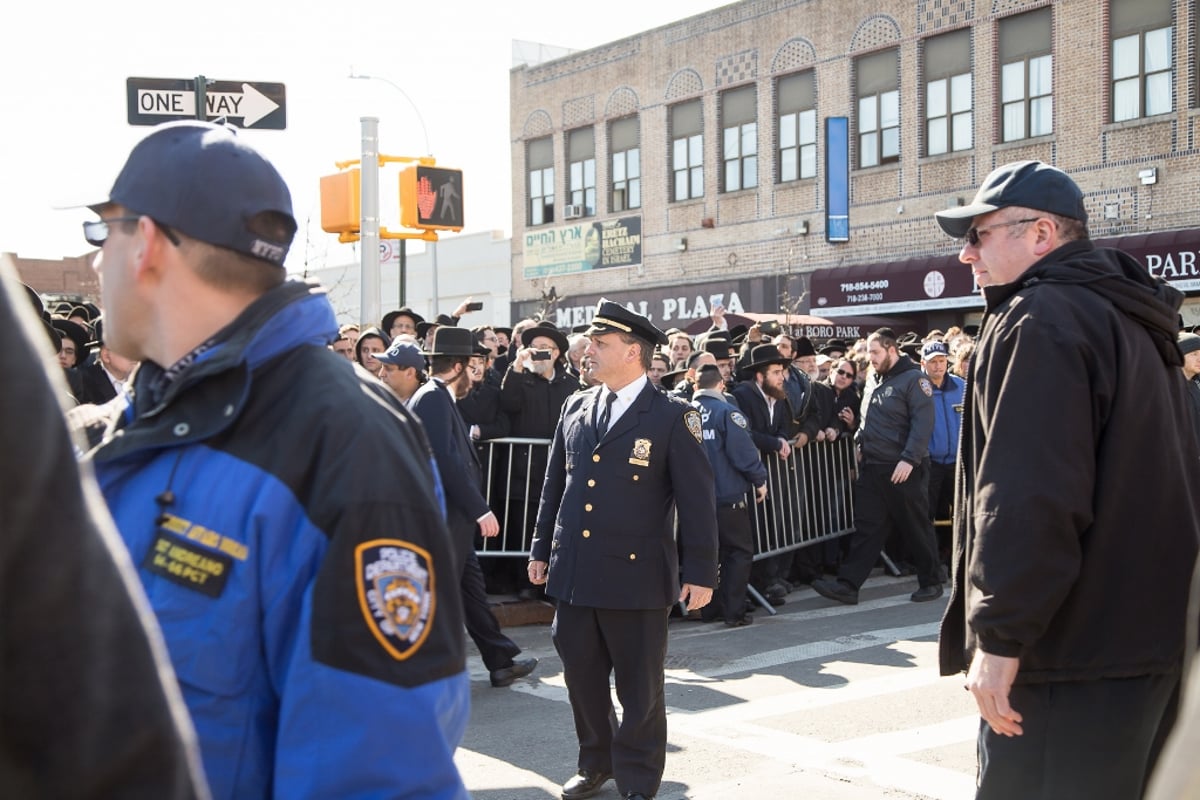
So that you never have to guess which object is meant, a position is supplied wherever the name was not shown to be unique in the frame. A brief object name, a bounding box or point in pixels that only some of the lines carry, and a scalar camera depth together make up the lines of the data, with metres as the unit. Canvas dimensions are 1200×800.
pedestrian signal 13.44
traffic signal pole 12.05
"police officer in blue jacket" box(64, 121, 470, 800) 1.99
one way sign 8.08
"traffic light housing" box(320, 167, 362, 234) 13.09
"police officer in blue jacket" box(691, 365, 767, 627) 10.30
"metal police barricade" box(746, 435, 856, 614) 11.84
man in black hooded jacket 3.43
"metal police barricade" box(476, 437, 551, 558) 10.85
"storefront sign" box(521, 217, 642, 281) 35.41
